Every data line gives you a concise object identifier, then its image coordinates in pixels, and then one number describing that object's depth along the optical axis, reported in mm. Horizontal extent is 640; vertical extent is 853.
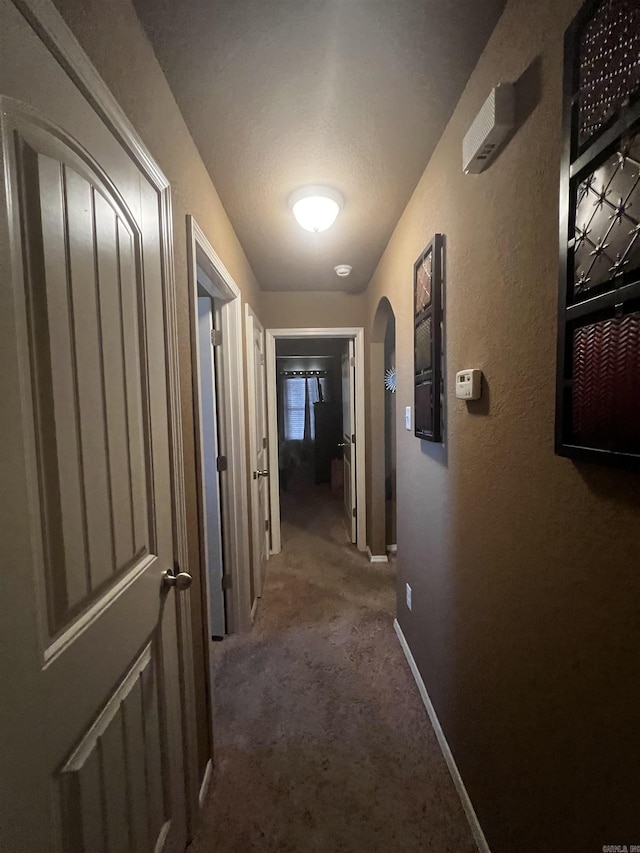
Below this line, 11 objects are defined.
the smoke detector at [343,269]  2467
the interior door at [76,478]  502
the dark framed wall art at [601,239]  562
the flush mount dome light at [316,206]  1596
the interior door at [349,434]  3162
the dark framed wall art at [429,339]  1337
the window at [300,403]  6062
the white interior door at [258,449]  2396
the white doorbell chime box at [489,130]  858
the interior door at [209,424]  1954
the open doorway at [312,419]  5141
